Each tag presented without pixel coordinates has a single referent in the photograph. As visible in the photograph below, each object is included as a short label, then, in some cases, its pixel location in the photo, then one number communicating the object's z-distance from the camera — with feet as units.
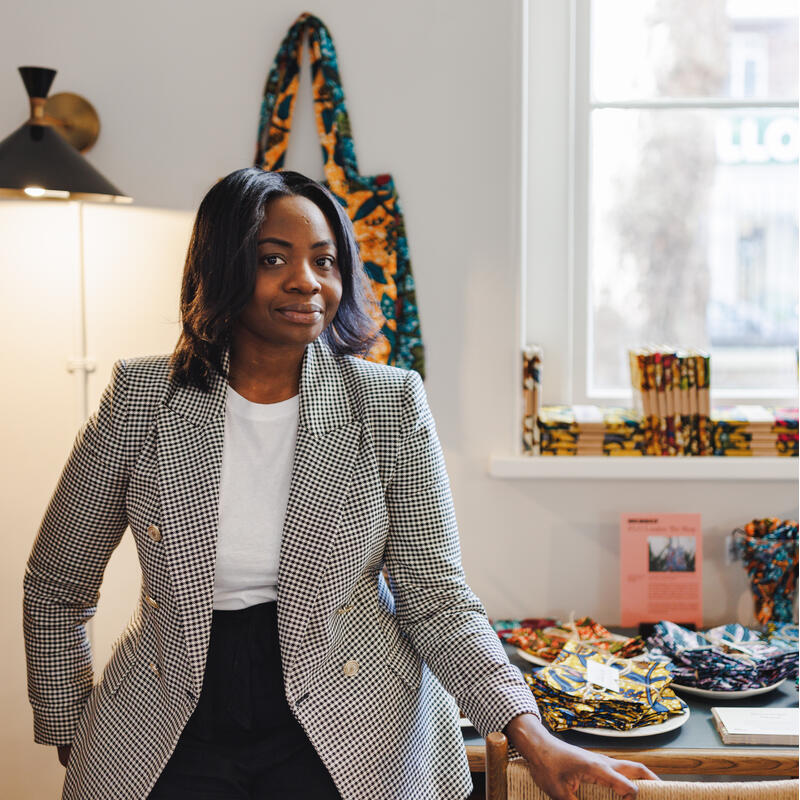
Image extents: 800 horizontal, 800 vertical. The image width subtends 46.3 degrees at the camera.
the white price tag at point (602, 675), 5.60
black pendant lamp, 5.88
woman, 4.31
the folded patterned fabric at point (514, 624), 6.80
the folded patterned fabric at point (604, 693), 5.34
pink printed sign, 6.94
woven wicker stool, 3.56
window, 7.68
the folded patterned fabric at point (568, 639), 6.30
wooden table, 5.13
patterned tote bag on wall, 6.79
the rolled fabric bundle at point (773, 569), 6.87
